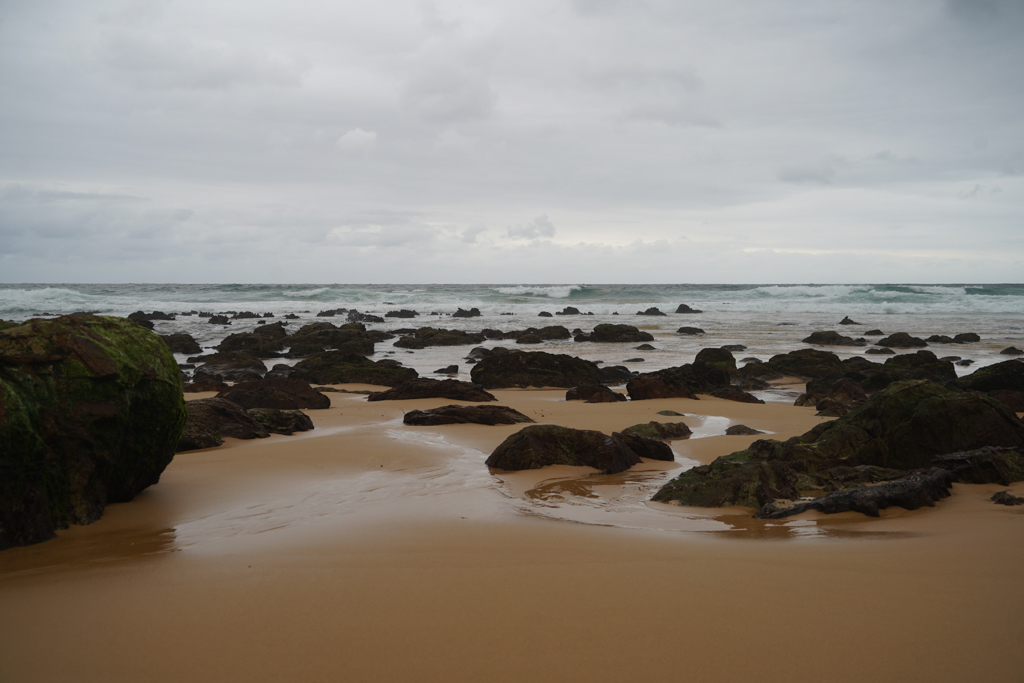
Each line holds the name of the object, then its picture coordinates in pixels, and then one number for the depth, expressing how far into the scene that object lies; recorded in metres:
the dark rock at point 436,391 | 10.45
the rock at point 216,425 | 6.04
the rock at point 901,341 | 24.18
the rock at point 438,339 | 25.16
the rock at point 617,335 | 27.09
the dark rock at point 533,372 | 14.21
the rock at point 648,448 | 5.69
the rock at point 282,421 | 7.29
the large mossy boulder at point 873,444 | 4.09
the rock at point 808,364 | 15.67
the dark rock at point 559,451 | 5.15
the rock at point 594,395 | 11.14
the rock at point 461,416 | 7.95
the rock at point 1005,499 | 3.52
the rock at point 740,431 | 7.49
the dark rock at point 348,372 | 14.48
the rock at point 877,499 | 3.54
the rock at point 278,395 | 9.11
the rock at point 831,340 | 25.25
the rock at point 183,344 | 22.62
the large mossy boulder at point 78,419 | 3.19
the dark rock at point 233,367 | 16.06
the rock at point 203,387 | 11.59
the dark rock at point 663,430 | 7.03
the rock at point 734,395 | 11.61
